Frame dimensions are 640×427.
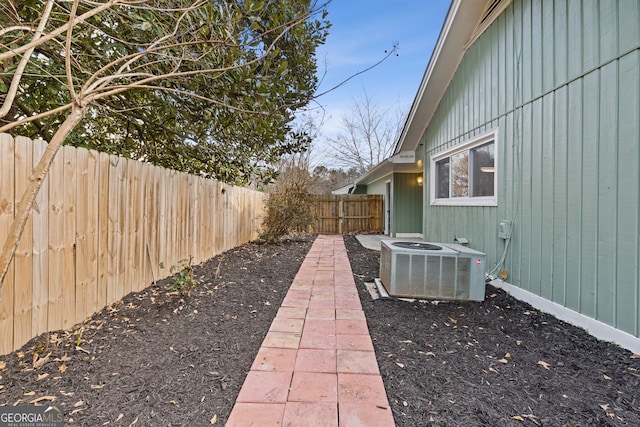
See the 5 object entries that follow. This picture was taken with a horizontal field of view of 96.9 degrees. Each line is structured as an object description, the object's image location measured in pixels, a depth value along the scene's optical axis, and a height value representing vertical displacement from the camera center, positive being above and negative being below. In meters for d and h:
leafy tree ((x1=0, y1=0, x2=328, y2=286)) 1.67 +1.41
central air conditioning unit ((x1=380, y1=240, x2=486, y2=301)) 3.45 -0.74
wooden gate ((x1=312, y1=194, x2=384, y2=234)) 12.13 +0.03
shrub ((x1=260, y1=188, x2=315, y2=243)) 8.20 -0.02
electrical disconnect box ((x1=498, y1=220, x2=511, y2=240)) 3.79 -0.22
